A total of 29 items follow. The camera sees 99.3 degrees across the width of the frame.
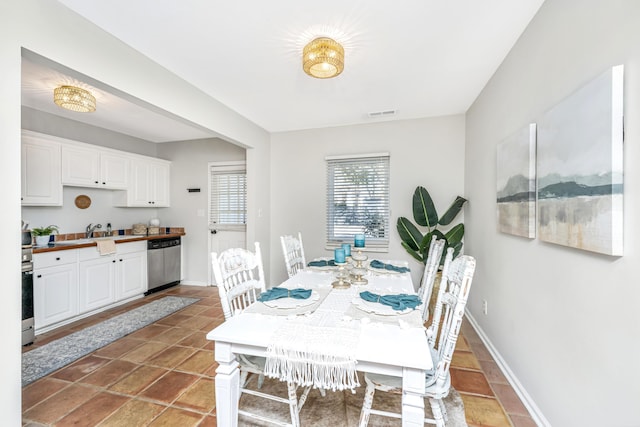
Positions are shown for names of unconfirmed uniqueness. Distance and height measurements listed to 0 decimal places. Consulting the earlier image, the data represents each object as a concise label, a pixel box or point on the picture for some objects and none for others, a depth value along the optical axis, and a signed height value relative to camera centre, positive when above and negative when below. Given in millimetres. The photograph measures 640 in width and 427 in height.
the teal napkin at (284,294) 1700 -530
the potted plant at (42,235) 3039 -266
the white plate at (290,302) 1587 -547
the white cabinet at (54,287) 2842 -832
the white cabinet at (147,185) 4207 +434
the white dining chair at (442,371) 1329 -816
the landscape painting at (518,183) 1762 +200
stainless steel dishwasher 4207 -834
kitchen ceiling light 2533 +1085
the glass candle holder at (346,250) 2110 -307
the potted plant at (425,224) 3342 -165
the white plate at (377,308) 1473 -545
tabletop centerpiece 2160 -400
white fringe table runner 1120 -614
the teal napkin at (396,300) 1536 -526
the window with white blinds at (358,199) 3906 +185
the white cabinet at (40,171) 2980 +465
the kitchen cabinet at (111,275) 3305 -852
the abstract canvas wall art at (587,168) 1085 +198
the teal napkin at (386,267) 2449 -523
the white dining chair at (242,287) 1512 -508
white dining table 1080 -580
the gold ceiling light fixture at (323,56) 1930 +1114
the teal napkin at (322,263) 2651 -515
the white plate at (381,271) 2381 -529
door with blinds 4656 +108
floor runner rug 2285 -1297
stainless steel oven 2617 -841
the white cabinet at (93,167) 3387 +597
